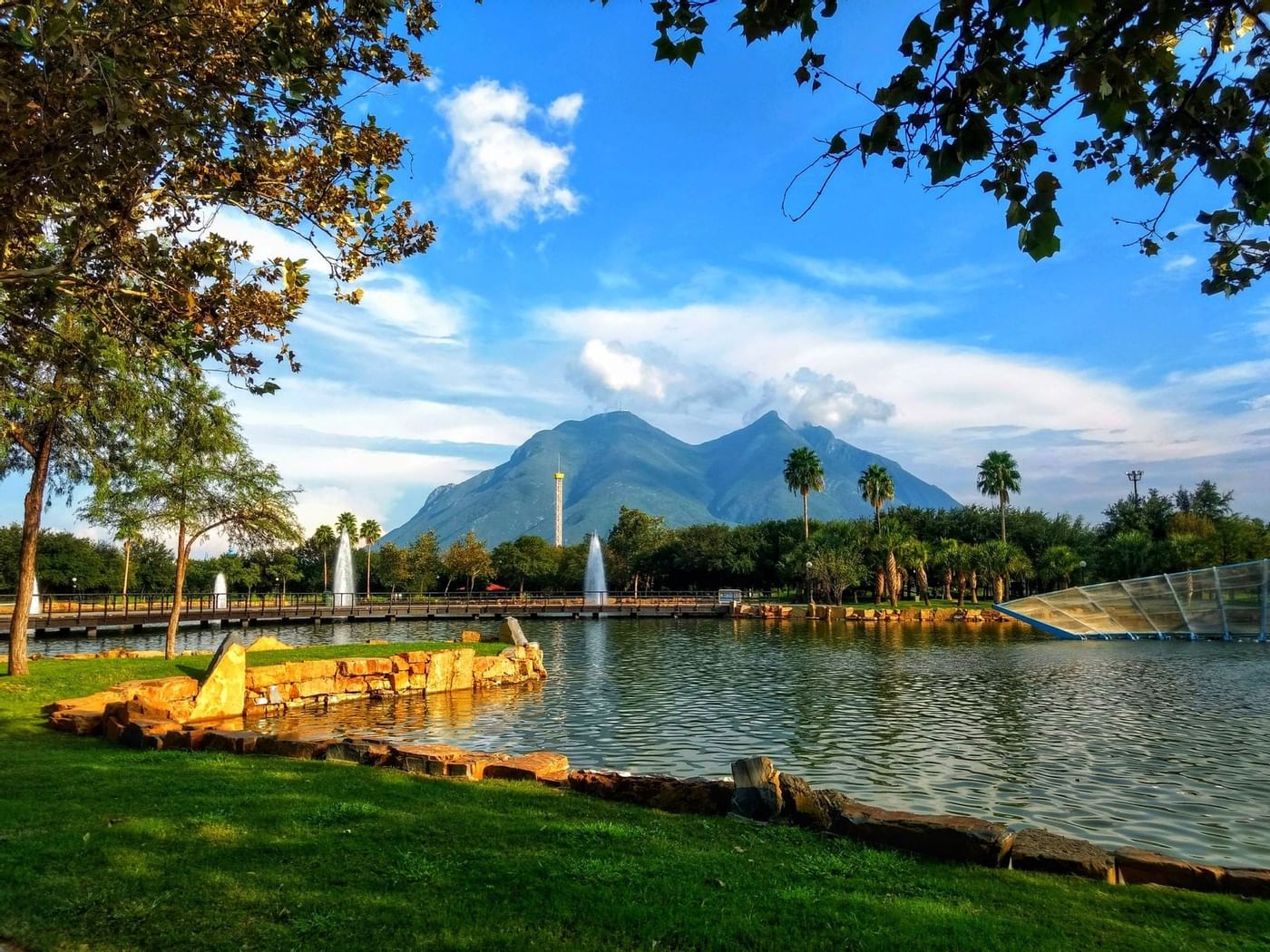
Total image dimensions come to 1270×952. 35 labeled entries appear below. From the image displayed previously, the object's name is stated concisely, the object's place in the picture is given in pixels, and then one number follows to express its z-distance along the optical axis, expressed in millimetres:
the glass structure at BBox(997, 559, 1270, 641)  39906
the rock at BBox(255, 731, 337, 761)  10789
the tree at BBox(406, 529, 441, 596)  101562
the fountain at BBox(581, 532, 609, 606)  91150
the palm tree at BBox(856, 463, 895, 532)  80562
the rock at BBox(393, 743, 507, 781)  9805
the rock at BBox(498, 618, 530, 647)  27173
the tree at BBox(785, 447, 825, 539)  81375
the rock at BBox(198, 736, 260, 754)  11016
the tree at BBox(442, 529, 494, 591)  95125
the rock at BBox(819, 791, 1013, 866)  6445
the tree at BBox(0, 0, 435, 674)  5320
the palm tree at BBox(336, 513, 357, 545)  97438
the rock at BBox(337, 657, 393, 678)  20328
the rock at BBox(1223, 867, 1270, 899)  5953
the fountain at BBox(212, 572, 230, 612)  53841
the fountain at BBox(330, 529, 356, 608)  72975
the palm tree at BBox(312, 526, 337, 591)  97875
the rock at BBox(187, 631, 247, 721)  16062
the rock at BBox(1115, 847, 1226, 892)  6031
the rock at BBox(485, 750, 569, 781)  9578
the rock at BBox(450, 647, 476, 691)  22641
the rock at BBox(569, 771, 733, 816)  8273
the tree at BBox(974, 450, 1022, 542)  79000
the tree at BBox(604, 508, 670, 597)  103250
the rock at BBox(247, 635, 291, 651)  22106
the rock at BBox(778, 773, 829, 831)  7539
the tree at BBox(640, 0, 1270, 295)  3441
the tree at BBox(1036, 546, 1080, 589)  73875
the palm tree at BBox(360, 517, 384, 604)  103188
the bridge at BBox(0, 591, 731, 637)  44812
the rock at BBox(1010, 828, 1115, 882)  6145
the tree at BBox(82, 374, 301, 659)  21108
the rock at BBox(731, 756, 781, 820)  7855
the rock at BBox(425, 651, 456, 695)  21953
